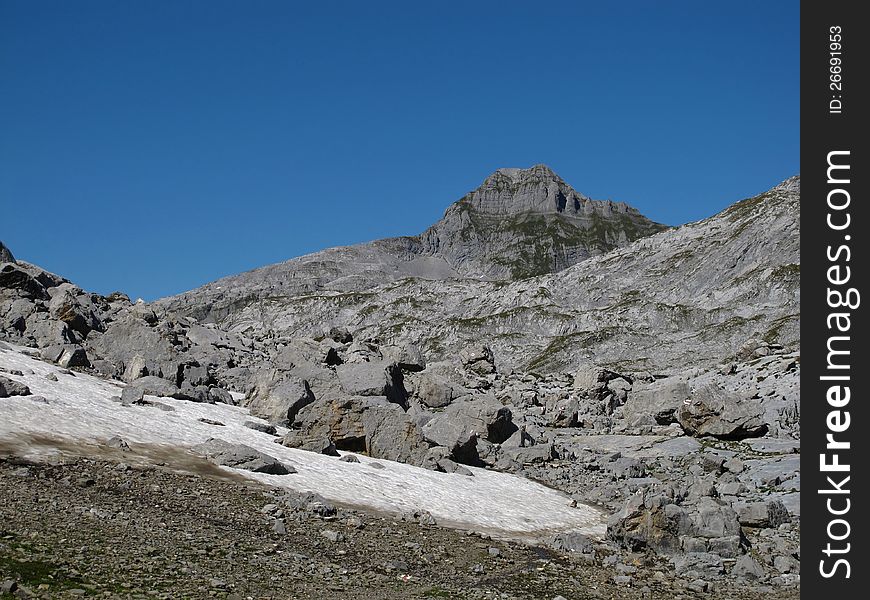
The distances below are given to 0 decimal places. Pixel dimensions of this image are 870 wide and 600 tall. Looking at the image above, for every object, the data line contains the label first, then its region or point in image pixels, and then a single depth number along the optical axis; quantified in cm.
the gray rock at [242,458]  2898
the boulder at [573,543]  2548
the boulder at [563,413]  6147
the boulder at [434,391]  5628
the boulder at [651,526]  2581
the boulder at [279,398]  4225
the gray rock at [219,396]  4479
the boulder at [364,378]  4531
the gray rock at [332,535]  2167
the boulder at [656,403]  5419
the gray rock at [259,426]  3806
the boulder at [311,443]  3488
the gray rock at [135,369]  4294
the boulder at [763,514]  2941
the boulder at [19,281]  5241
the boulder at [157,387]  4038
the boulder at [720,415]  4756
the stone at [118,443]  2759
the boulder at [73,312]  5088
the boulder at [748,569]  2300
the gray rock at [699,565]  2323
